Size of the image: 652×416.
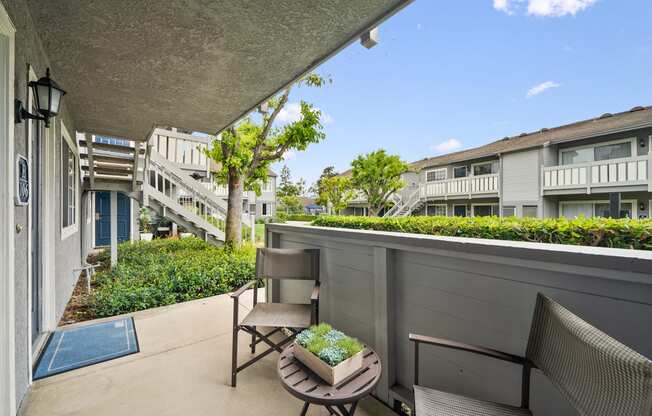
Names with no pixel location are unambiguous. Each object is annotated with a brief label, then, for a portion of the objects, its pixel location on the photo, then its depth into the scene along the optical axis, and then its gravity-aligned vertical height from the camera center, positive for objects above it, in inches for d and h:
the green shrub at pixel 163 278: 149.3 -48.6
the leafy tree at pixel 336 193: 718.5 +38.6
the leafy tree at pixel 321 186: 780.0 +95.6
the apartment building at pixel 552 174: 355.9 +53.3
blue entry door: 370.4 -15.8
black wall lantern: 80.2 +33.8
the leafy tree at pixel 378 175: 577.3 +69.5
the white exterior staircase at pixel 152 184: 207.8 +20.6
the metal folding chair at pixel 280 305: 84.6 -32.9
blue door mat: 94.3 -55.8
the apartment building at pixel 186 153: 282.8 +67.6
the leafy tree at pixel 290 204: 1075.3 +11.0
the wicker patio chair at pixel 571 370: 28.8 -21.7
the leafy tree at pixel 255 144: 267.3 +64.7
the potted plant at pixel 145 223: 468.5 -30.8
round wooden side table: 48.8 -34.7
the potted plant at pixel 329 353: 53.1 -30.6
